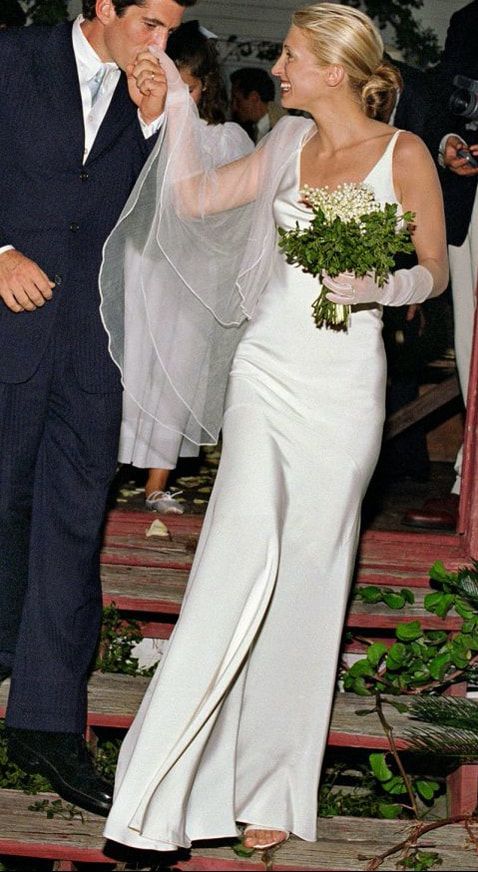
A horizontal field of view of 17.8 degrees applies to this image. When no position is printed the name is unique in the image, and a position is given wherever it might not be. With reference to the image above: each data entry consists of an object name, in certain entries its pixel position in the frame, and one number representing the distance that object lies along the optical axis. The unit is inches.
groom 168.9
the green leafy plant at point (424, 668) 187.9
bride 162.7
